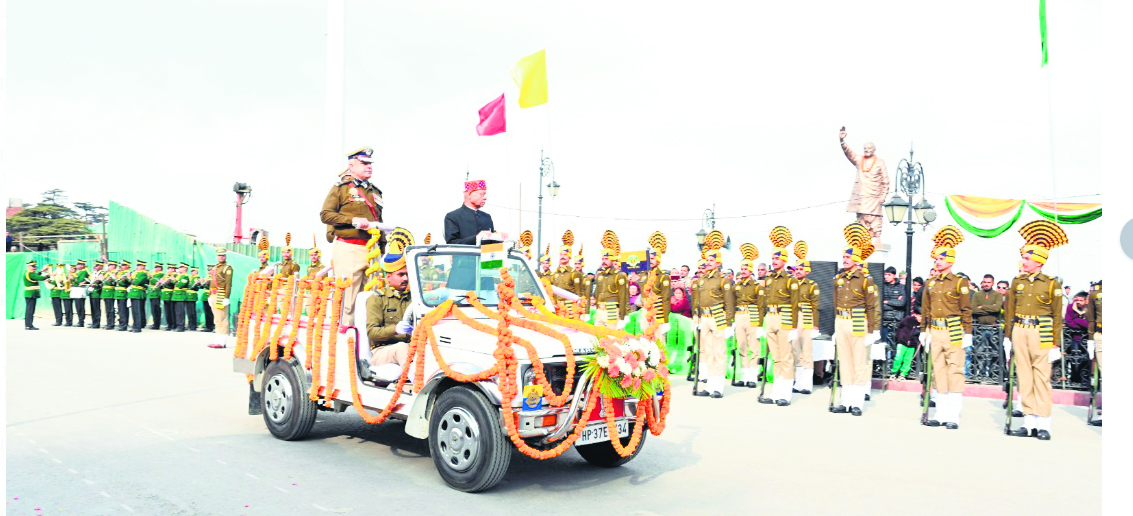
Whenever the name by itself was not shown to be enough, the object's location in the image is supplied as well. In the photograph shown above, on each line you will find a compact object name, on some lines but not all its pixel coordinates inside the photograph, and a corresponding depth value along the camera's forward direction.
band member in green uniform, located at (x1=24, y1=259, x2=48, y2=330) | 23.16
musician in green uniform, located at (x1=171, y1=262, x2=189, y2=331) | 22.12
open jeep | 5.80
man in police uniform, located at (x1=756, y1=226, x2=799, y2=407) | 11.35
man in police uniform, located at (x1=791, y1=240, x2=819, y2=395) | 11.90
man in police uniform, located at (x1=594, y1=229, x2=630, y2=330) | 14.74
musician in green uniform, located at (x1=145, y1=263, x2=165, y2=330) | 22.83
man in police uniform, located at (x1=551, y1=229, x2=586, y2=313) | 15.70
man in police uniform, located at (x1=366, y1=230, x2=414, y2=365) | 6.98
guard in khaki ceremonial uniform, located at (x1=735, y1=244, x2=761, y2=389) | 12.64
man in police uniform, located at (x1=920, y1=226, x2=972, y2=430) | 9.74
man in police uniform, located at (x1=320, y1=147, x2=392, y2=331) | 8.08
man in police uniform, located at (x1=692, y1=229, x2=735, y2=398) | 12.22
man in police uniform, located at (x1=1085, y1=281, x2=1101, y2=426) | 10.09
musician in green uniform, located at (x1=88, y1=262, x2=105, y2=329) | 23.80
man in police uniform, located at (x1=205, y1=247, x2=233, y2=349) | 17.89
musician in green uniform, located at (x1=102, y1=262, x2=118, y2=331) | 23.39
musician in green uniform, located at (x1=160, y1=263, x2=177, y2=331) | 22.38
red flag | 12.55
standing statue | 23.02
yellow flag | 13.08
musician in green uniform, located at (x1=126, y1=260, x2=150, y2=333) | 22.81
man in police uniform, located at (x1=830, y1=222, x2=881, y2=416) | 10.73
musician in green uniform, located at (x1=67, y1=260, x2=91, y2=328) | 24.08
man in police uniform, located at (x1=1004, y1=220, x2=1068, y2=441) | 9.09
